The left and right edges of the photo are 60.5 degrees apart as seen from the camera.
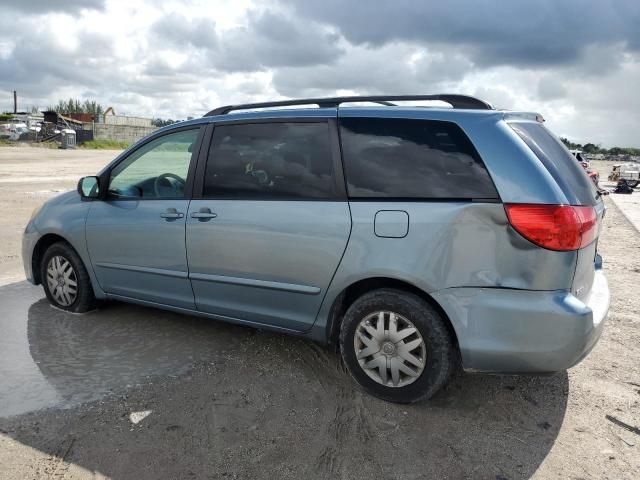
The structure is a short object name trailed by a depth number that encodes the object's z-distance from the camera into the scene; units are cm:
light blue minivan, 287
